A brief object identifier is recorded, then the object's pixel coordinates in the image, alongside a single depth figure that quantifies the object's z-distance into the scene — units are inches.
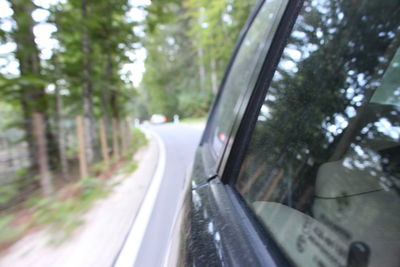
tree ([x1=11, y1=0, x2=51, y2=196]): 165.2
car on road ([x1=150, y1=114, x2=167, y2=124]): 1281.5
